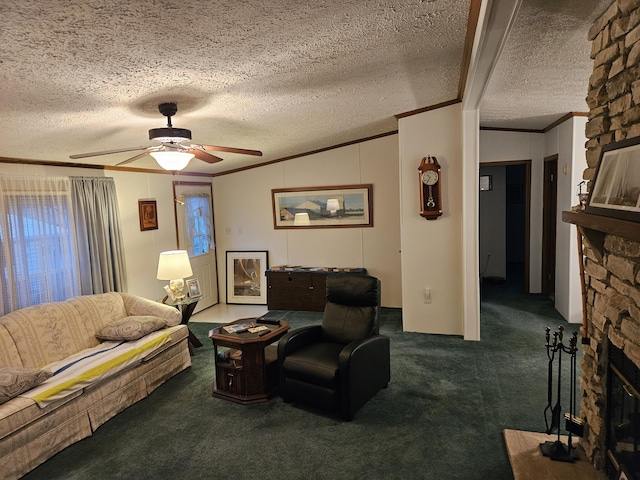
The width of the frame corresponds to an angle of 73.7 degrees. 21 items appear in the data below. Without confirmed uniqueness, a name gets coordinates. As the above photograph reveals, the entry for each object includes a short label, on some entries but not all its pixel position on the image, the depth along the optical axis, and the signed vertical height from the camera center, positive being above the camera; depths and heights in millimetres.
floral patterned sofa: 2719 -1121
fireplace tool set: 2418 -1333
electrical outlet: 4902 -1027
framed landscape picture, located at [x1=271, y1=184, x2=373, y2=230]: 6148 +34
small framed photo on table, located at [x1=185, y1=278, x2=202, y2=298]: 5020 -870
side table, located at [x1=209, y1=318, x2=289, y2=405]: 3473 -1289
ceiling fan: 2768 +452
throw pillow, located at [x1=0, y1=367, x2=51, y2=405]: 2719 -1046
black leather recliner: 3133 -1152
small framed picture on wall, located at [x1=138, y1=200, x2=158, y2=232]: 5305 +29
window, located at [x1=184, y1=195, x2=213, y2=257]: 6266 -136
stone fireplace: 1752 -232
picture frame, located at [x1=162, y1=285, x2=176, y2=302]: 4693 -865
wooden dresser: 6051 -1102
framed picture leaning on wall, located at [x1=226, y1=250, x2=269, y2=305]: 6707 -1017
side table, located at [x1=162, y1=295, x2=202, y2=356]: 4641 -1038
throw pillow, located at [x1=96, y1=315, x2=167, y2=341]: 3746 -989
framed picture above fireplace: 1608 +55
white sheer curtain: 3646 -191
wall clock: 4637 +189
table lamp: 4637 -584
